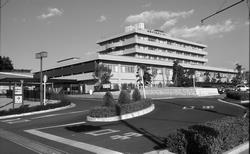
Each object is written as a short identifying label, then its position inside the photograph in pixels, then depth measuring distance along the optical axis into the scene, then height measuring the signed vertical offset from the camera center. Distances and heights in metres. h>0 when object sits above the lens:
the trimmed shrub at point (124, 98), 19.64 -0.71
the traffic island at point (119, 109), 16.94 -1.36
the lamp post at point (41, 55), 28.02 +3.52
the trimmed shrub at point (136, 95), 22.15 -0.59
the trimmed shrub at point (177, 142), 7.33 -1.48
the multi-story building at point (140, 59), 72.75 +9.25
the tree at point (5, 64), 91.21 +8.86
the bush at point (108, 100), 18.64 -0.78
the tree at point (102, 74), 63.84 +3.29
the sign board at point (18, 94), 25.20 -0.32
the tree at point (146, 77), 65.94 +2.43
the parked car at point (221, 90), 47.78 -0.78
